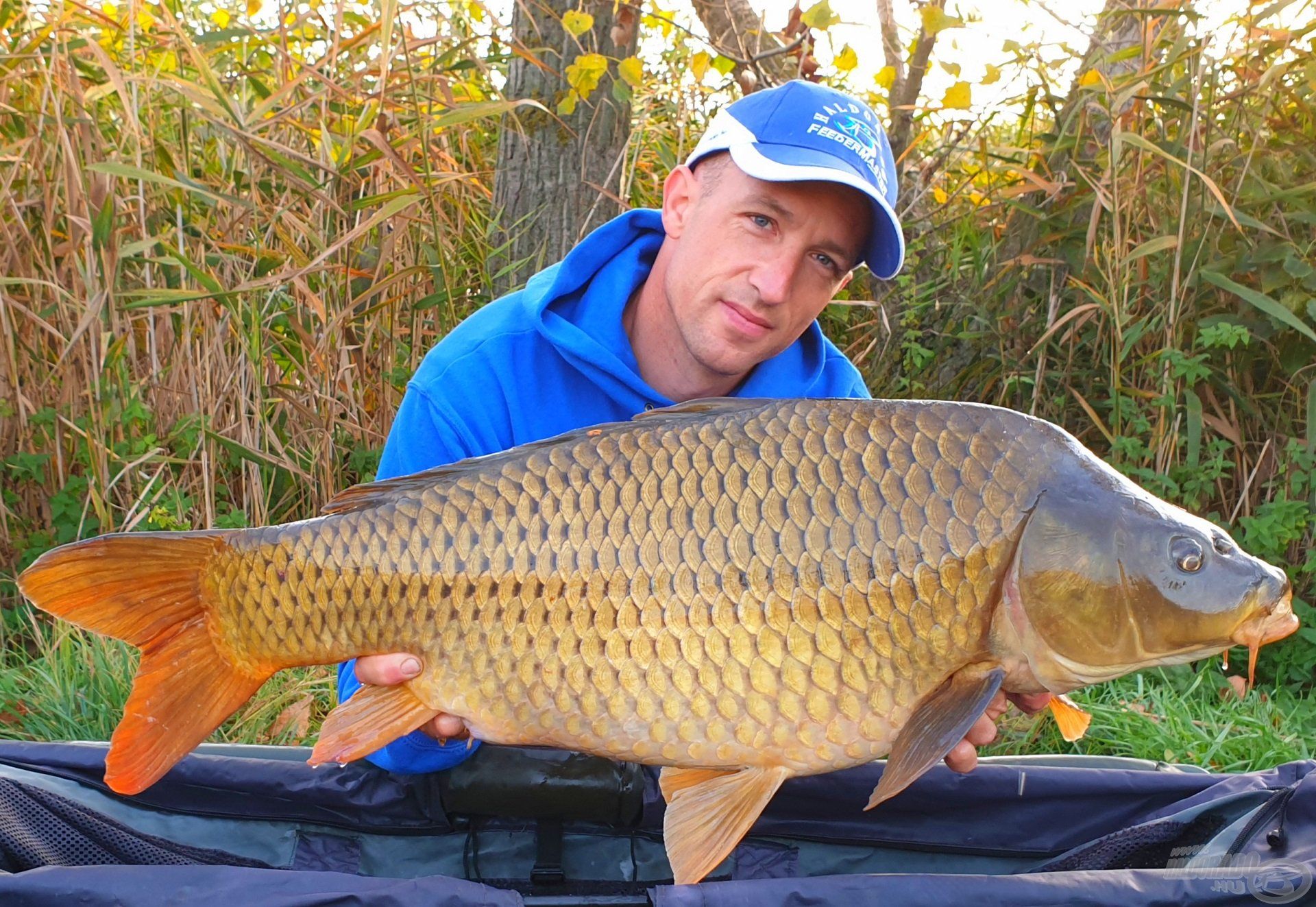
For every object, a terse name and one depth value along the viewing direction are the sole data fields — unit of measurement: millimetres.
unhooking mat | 1632
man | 1690
